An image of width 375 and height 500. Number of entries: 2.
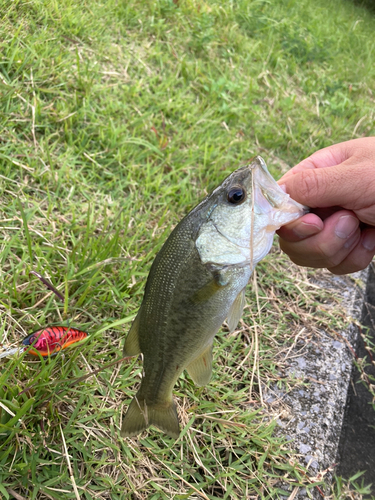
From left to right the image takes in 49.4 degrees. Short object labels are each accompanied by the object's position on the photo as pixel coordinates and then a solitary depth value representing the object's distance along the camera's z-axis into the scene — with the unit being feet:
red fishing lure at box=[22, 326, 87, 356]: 0.78
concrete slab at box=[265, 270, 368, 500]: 1.00
